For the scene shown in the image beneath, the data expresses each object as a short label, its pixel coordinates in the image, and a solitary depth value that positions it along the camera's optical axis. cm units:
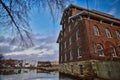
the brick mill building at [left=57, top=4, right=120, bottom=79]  653
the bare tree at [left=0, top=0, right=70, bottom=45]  150
